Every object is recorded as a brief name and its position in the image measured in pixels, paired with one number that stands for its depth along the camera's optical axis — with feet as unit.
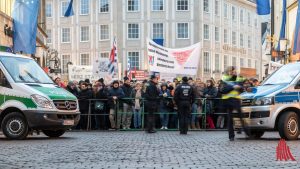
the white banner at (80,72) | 138.82
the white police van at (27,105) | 61.52
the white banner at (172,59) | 100.27
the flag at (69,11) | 108.47
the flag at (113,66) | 112.88
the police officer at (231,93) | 60.85
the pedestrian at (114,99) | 86.02
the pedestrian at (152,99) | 78.95
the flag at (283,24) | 104.47
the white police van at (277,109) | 60.34
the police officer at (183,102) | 75.72
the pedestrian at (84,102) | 86.94
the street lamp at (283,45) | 112.37
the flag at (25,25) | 88.43
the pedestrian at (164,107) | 86.63
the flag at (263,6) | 94.84
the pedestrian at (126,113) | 86.74
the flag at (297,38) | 86.45
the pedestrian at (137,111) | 86.58
